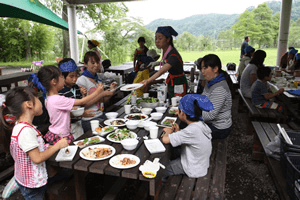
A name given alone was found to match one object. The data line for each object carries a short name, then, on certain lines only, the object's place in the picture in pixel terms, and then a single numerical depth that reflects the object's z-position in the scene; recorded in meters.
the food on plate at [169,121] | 2.79
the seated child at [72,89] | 2.84
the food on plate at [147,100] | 3.62
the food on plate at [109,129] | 2.53
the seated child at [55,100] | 2.42
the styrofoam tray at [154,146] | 2.07
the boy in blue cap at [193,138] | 2.16
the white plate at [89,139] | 2.24
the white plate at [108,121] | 2.82
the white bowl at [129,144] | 2.07
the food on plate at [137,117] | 3.01
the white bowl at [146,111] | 3.21
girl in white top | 1.81
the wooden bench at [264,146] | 2.32
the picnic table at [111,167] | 1.74
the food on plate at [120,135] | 2.36
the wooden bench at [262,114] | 4.30
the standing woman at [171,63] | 3.81
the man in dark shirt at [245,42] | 11.27
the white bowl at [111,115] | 3.06
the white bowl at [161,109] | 3.30
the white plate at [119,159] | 1.82
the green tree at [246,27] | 25.73
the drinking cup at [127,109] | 3.30
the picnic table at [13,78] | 5.69
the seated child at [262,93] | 4.51
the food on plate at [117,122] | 2.78
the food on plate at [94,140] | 2.26
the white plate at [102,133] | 2.45
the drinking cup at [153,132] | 2.32
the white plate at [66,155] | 1.93
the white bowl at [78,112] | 2.64
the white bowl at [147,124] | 2.57
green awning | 5.66
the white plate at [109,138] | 2.33
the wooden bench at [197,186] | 2.01
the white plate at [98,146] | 1.94
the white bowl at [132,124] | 2.60
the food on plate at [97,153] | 1.99
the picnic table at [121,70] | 8.63
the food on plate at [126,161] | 1.86
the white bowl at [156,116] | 2.98
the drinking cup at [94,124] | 2.50
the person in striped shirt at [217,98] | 2.89
